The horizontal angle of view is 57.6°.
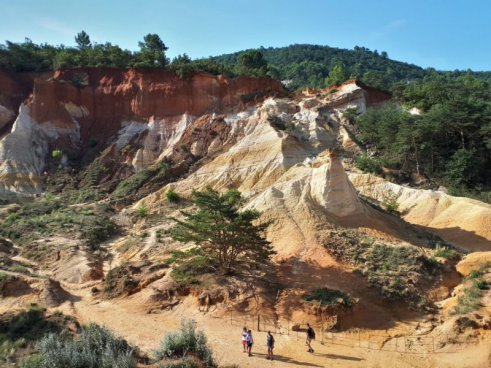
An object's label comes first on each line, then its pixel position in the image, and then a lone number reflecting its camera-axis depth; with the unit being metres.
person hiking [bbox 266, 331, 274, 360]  16.17
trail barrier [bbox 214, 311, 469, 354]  17.38
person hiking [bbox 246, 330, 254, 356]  16.28
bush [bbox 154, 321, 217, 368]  13.80
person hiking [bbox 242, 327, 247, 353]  16.43
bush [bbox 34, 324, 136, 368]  11.69
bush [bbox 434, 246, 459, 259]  24.58
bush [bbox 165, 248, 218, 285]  22.11
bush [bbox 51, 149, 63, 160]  49.31
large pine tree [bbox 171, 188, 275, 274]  22.53
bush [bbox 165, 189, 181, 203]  38.53
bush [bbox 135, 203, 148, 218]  36.53
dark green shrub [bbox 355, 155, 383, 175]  42.00
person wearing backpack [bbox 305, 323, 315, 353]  17.06
